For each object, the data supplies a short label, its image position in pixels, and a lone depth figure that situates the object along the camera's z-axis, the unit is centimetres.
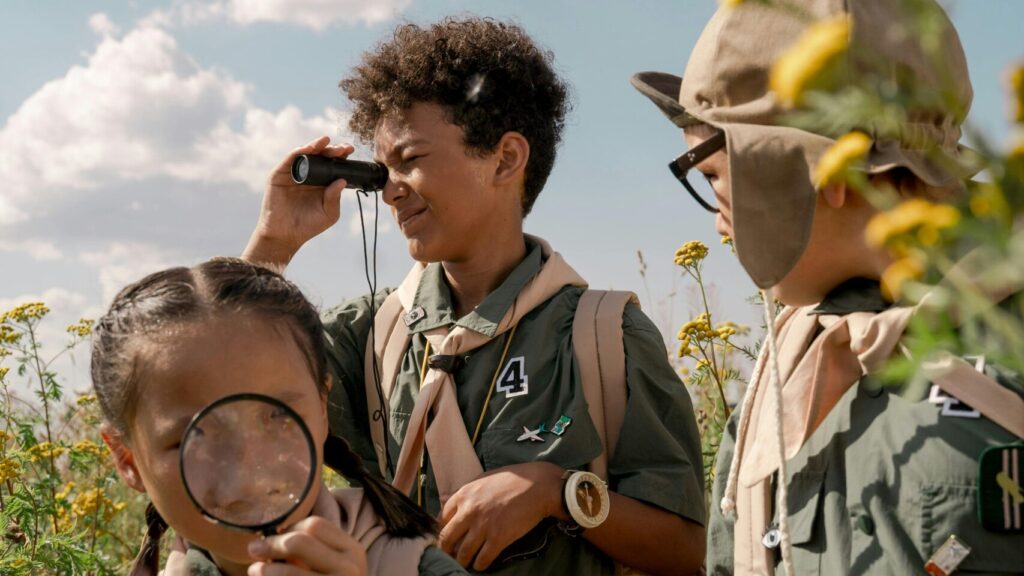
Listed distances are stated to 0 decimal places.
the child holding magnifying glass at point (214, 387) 207
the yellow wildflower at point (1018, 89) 78
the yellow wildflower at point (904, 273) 93
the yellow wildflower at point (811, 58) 85
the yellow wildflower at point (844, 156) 94
